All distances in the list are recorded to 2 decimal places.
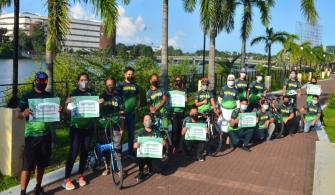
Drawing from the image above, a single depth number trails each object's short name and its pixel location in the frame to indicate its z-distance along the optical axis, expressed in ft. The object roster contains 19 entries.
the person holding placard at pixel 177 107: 31.78
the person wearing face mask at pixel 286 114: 41.55
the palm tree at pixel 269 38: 111.21
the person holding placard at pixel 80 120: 23.18
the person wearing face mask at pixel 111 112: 25.17
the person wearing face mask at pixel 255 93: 42.37
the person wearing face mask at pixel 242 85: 39.68
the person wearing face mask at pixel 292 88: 46.78
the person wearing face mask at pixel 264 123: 38.14
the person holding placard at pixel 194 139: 29.99
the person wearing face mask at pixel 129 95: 27.81
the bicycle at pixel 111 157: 23.62
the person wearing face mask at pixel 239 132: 34.04
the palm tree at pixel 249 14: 82.28
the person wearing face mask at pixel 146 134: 25.25
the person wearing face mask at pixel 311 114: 44.27
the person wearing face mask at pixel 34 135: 20.63
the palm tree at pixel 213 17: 49.08
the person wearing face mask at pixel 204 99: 33.50
